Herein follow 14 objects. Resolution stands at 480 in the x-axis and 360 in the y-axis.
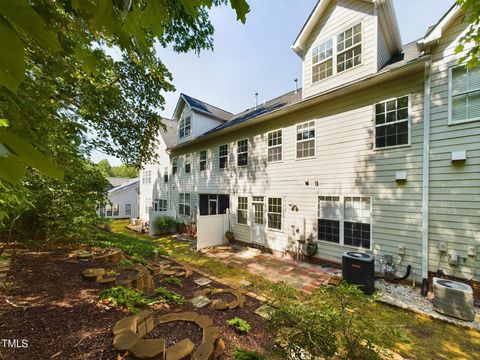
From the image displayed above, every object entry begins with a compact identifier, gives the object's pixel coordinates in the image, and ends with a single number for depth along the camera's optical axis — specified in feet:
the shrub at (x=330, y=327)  6.16
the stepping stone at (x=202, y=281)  17.10
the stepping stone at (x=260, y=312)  12.77
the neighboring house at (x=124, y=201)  78.54
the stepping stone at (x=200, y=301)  13.05
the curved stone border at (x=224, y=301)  12.98
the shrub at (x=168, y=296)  12.86
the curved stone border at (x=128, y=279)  13.01
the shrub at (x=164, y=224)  44.34
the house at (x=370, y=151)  17.01
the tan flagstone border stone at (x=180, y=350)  7.71
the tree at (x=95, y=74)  1.76
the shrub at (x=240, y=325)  10.74
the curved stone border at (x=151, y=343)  7.59
